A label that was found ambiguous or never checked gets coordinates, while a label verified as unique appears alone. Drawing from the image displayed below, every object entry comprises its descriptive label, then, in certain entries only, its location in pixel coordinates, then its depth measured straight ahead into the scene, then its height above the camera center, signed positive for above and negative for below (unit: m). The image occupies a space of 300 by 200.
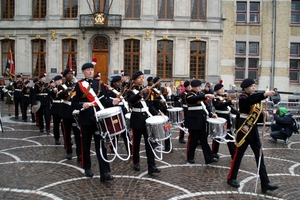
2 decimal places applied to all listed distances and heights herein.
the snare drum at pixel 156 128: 6.84 -0.93
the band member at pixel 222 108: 8.05 -0.60
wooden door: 27.17 +1.93
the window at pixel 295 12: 27.27 +6.46
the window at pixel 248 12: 27.09 +6.39
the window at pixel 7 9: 28.05 +6.59
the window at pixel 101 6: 26.48 +6.57
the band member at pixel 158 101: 9.24 -0.47
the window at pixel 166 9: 26.66 +6.42
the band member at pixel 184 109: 9.68 -0.76
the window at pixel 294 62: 27.42 +2.19
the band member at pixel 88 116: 6.47 -0.65
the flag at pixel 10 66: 20.15 +1.11
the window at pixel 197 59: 26.86 +2.27
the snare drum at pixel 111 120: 6.20 -0.70
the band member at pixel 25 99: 15.03 -0.74
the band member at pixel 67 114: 8.20 -0.78
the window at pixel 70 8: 27.11 +6.49
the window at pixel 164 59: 26.89 +2.23
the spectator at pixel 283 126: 10.79 -1.33
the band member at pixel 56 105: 8.99 -0.64
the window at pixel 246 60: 27.31 +2.30
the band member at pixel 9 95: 16.55 -0.61
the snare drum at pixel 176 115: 10.11 -0.94
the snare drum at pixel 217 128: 7.71 -1.02
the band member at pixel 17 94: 16.11 -0.54
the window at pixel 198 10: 26.63 +6.38
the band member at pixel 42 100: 11.84 -0.61
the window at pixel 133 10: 26.70 +6.30
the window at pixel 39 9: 27.53 +6.50
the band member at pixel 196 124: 7.74 -0.93
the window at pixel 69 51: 27.31 +2.86
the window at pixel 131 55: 26.91 +2.53
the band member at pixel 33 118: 14.55 -1.58
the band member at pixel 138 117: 6.91 -0.72
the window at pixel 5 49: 28.08 +3.04
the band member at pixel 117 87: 9.61 -0.07
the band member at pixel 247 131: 6.11 -0.87
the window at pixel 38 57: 27.69 +2.33
